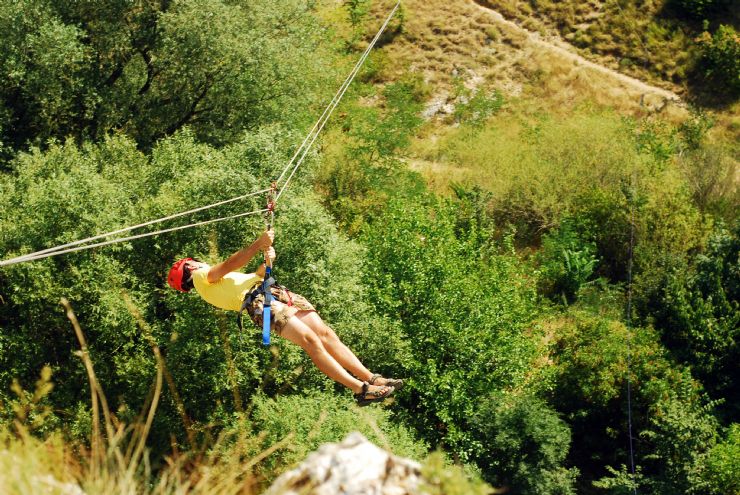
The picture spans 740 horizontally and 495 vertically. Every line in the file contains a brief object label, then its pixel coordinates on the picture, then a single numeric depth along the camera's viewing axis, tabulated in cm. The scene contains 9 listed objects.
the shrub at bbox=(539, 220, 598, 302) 2420
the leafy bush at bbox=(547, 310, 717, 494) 1781
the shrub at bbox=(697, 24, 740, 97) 3469
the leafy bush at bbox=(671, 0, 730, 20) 3628
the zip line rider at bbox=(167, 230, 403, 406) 907
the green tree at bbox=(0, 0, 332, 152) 1972
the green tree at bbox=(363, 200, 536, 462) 1664
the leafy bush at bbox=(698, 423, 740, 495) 1623
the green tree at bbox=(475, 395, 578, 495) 1595
